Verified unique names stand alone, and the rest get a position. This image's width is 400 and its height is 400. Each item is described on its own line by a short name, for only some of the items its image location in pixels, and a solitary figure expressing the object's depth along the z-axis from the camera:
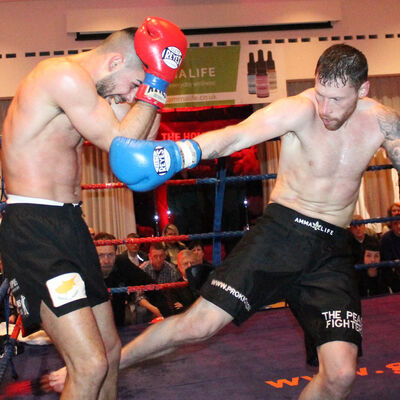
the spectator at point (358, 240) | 4.48
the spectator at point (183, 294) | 3.90
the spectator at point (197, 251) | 4.05
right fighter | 1.85
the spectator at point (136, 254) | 4.64
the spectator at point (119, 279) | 3.62
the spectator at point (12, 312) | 3.37
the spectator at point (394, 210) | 4.56
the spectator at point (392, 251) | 4.33
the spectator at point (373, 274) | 4.29
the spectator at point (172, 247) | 4.77
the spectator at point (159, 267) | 4.08
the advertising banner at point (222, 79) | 5.85
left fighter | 1.64
